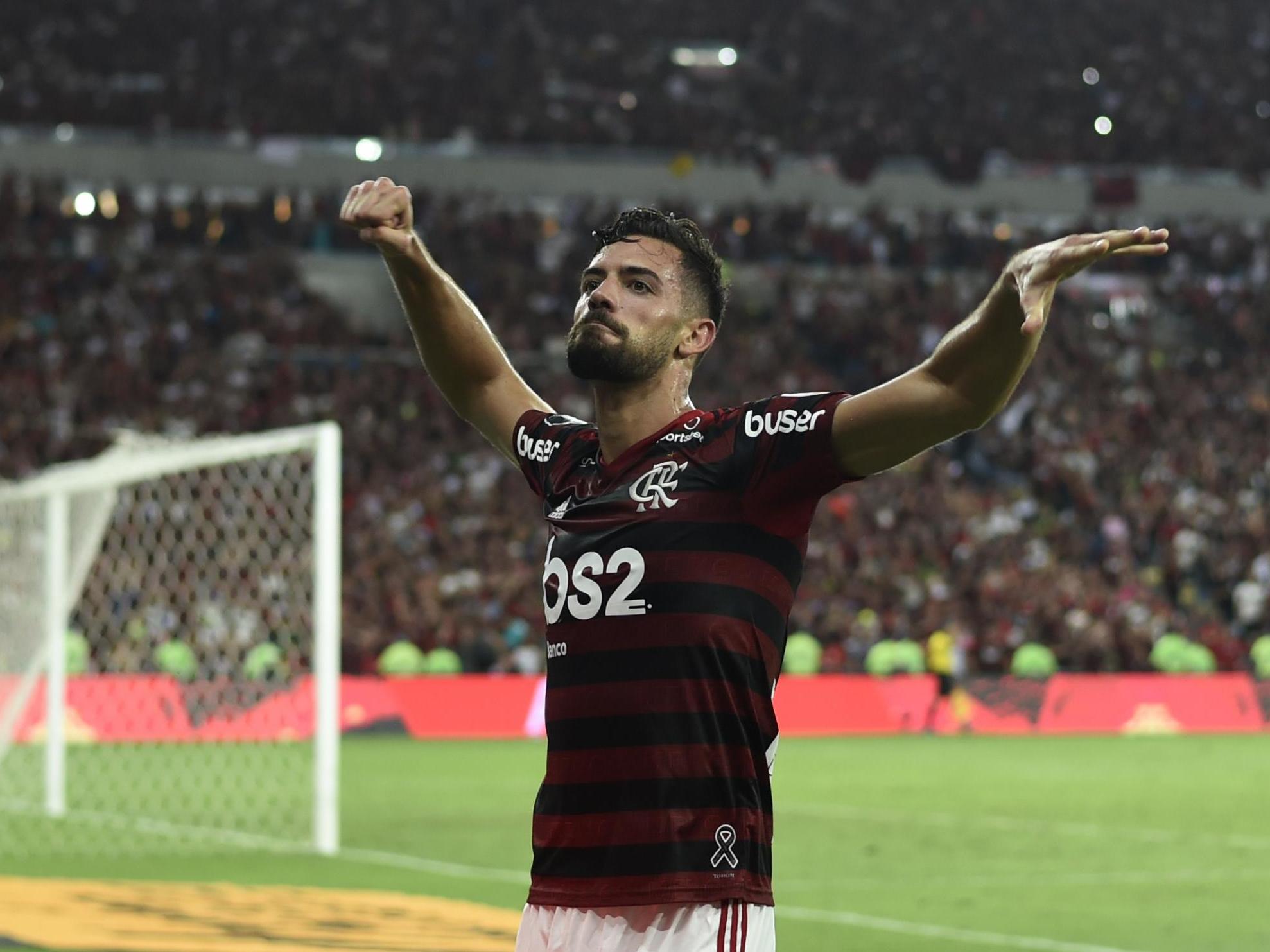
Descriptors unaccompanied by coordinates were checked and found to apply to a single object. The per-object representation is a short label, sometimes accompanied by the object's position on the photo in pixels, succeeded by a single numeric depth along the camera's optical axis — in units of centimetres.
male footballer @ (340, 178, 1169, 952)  358
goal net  1328
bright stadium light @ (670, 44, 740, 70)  4056
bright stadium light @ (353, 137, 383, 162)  3547
